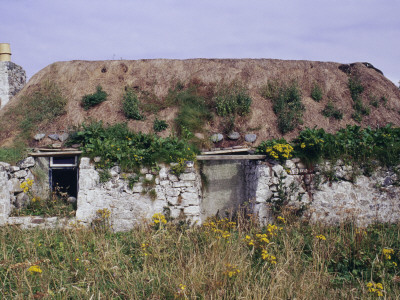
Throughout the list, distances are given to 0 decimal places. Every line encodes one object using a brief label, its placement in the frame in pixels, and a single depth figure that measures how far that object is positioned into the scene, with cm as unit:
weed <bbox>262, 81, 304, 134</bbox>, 1078
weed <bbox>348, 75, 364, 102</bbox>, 1258
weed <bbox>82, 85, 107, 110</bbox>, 1157
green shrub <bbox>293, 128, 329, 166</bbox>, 811
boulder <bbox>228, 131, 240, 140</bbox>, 1006
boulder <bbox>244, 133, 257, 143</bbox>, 1008
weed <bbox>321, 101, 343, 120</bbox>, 1160
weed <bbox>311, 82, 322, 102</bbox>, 1231
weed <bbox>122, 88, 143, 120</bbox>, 1096
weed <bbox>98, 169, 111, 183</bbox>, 812
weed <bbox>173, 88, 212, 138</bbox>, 1037
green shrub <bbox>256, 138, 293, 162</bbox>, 806
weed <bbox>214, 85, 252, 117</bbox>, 1097
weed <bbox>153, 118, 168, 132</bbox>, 1057
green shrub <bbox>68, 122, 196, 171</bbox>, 820
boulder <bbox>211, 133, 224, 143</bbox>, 993
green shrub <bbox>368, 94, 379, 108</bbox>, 1216
